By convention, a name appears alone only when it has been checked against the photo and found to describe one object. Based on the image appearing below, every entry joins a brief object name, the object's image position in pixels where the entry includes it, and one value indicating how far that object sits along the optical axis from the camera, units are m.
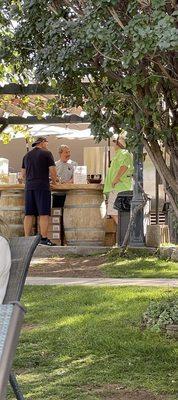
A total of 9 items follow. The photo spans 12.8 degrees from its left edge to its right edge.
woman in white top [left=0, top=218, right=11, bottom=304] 3.05
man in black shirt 10.27
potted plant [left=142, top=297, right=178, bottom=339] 4.78
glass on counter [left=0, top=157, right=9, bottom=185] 12.82
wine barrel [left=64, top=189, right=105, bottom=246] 10.58
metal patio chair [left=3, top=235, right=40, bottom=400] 3.13
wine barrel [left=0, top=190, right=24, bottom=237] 10.90
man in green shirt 10.35
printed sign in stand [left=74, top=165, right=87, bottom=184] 11.02
